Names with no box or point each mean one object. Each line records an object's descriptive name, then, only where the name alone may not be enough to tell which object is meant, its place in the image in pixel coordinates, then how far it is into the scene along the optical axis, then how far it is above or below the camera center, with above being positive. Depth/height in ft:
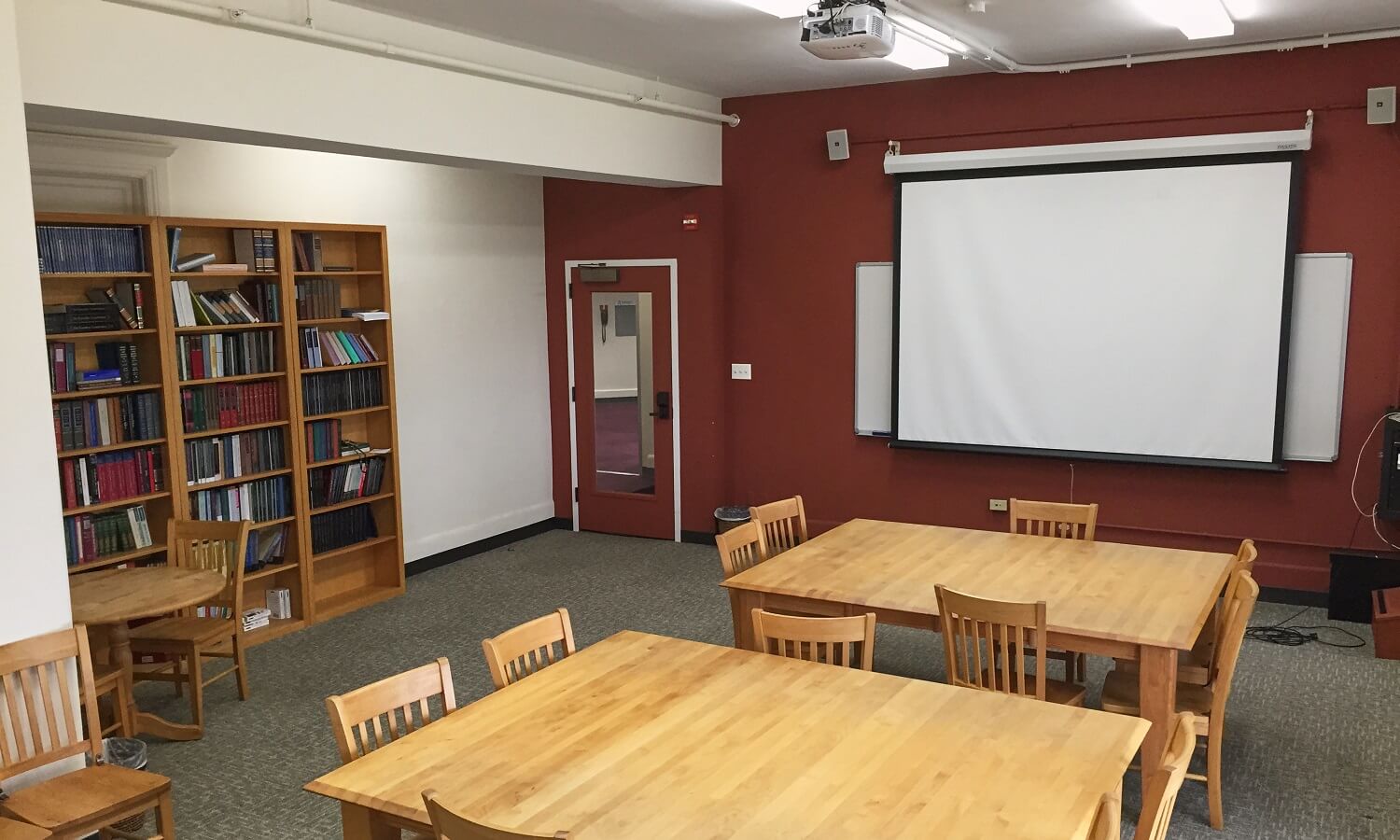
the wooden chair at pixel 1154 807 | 7.41 -3.59
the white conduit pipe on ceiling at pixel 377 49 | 13.93 +3.80
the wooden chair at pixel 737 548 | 15.20 -3.67
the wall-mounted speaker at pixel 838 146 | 24.36 +3.36
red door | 27.17 -2.71
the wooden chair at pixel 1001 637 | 11.86 -3.96
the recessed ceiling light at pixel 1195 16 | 17.01 +4.44
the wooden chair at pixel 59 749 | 11.15 -4.88
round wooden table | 14.69 -4.19
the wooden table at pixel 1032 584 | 12.16 -3.84
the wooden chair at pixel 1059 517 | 17.08 -3.63
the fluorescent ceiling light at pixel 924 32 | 17.37 +4.40
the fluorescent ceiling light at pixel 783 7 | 15.66 +4.22
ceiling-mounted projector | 14.21 +3.49
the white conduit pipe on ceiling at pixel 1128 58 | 19.47 +4.54
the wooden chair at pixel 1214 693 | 11.90 -4.87
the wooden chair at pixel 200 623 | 16.28 -5.06
